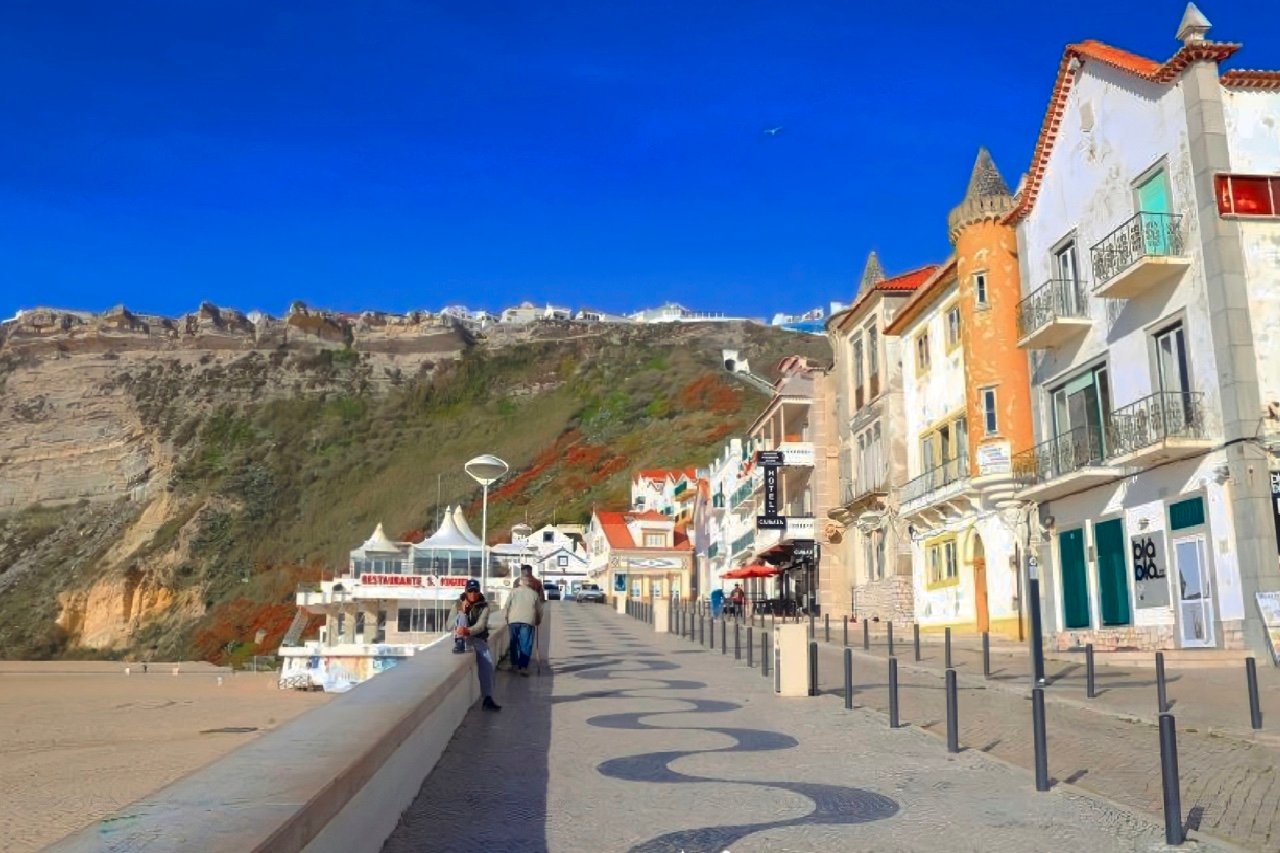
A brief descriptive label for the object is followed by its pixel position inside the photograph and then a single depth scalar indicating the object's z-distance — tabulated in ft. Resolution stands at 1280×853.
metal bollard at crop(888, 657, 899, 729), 36.50
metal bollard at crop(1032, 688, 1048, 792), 25.62
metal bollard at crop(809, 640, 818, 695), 46.42
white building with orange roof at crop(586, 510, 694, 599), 259.80
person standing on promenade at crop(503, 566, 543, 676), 52.24
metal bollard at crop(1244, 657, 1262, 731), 37.00
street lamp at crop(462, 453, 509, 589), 60.95
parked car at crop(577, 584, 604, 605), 230.68
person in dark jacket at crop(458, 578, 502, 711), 39.93
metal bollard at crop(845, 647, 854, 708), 41.68
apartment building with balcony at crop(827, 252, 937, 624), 112.16
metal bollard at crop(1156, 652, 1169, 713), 41.22
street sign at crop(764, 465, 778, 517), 139.74
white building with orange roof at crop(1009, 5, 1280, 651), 61.67
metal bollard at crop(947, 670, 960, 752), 31.40
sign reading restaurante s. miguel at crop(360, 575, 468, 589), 176.96
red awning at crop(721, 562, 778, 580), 149.89
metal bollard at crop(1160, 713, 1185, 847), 20.49
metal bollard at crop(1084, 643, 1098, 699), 46.98
